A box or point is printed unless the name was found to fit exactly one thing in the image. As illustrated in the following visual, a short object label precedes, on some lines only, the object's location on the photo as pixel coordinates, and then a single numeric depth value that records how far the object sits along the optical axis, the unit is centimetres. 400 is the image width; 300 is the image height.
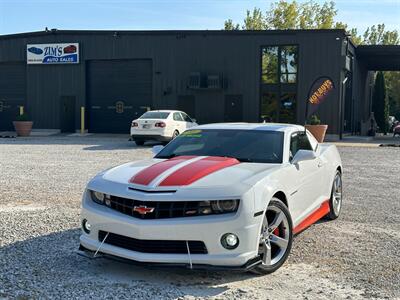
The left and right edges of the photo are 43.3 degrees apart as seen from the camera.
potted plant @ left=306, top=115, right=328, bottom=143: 2272
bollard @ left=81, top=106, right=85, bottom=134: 2894
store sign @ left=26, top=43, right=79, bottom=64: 2939
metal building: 2609
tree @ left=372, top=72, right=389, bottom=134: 3811
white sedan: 1961
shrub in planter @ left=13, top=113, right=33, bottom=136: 2702
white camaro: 442
